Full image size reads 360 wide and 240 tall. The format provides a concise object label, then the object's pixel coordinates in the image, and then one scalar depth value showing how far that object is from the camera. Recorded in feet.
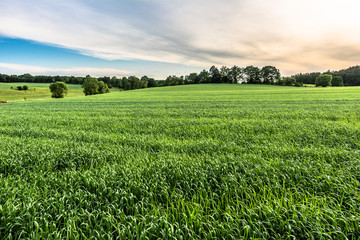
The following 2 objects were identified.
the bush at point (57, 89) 264.11
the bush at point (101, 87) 345.31
